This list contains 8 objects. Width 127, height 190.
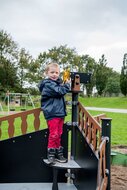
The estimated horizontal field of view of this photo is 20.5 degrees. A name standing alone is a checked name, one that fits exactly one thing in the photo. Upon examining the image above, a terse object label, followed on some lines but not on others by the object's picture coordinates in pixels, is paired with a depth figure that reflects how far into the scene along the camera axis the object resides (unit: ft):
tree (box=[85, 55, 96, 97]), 155.16
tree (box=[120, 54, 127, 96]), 115.79
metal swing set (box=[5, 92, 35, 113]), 104.94
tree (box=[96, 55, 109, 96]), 141.28
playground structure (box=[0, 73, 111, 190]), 13.88
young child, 13.15
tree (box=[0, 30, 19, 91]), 125.29
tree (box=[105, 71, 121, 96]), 188.96
